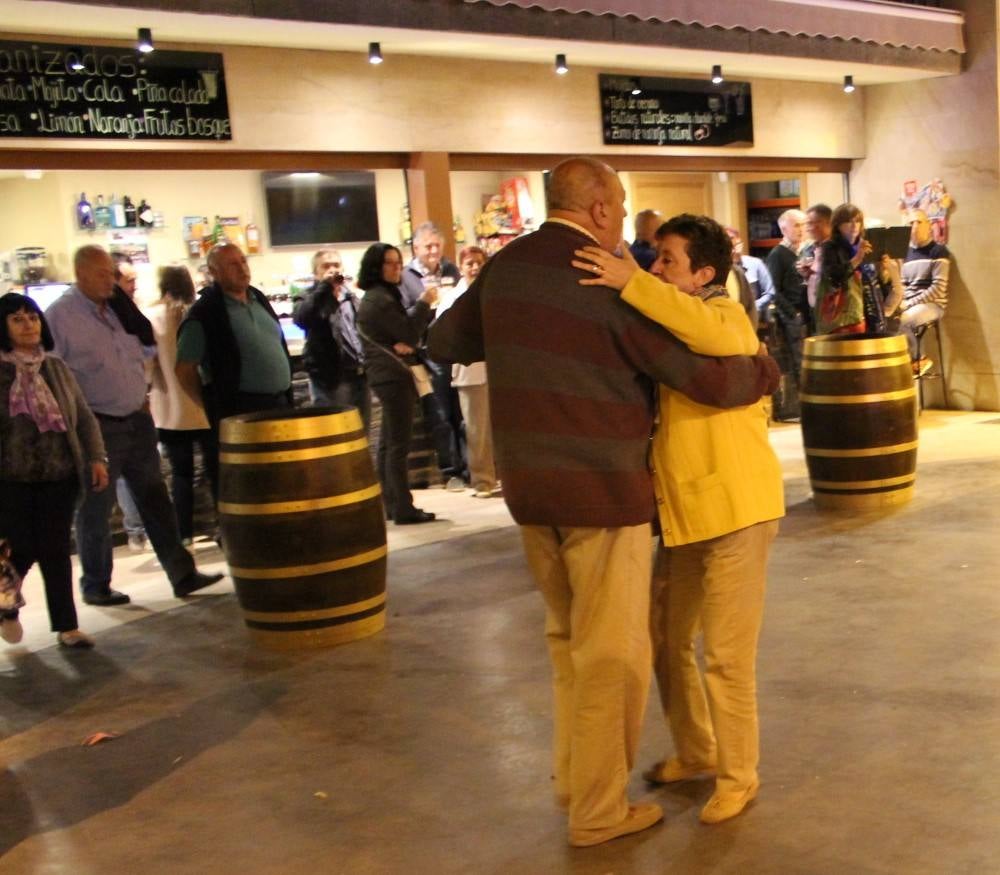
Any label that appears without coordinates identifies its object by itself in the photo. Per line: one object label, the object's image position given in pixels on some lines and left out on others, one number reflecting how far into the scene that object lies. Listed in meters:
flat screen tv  9.84
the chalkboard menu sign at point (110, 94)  7.26
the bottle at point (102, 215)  8.94
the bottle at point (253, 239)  9.90
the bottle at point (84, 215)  8.88
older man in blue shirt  5.94
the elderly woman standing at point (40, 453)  5.23
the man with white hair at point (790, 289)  10.80
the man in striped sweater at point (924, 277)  10.96
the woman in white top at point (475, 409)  8.33
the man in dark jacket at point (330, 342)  7.89
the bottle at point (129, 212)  9.02
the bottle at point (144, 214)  9.13
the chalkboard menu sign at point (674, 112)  10.34
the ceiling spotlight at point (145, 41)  7.29
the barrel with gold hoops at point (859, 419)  6.77
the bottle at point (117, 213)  8.97
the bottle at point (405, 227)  9.88
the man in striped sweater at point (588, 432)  3.05
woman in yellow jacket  3.22
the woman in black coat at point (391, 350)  7.42
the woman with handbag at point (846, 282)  7.50
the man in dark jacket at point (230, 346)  6.33
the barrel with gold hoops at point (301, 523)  5.02
